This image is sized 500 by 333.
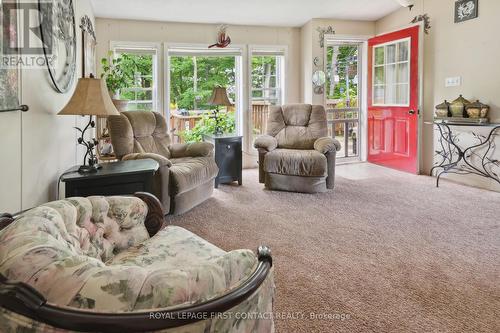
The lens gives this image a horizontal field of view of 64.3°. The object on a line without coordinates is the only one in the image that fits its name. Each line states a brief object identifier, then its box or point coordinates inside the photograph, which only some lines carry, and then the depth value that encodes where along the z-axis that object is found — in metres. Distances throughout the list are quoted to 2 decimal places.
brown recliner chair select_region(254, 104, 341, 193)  4.47
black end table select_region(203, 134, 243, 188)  4.83
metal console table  4.59
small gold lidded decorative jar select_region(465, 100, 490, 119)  4.51
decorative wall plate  2.31
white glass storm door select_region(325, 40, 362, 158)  6.42
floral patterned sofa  0.78
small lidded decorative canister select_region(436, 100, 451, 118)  4.88
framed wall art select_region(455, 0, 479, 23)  4.71
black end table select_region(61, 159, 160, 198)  2.47
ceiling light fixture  5.34
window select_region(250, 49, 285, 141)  6.17
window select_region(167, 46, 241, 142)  6.10
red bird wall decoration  5.72
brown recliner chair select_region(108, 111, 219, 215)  3.57
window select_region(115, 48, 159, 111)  5.57
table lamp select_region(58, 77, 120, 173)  2.48
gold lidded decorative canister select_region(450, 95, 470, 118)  4.71
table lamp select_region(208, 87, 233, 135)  4.86
